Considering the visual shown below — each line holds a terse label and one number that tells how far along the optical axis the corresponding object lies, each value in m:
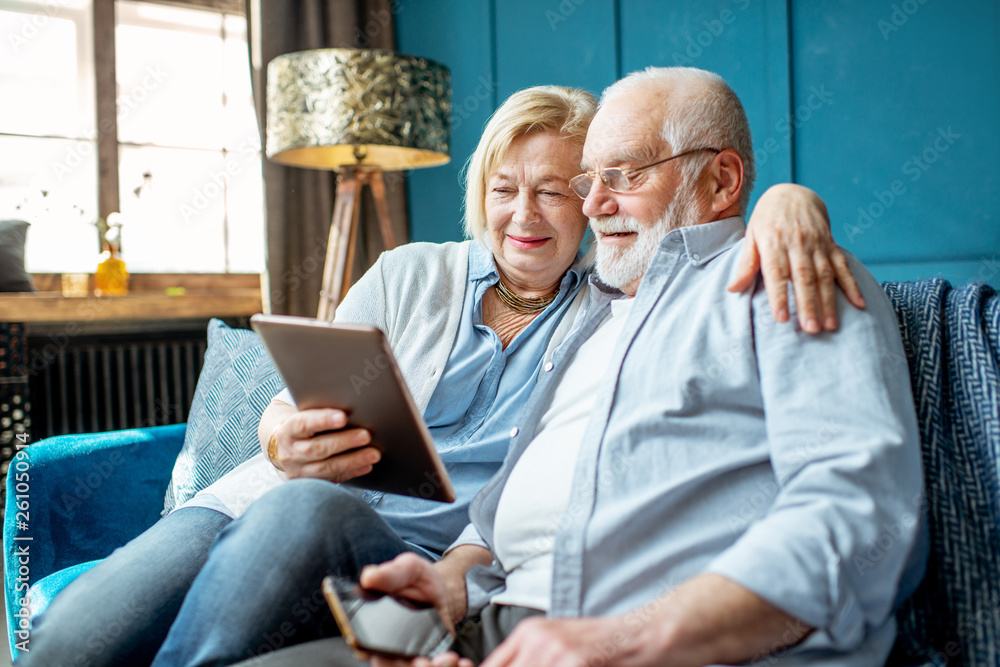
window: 3.08
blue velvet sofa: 0.84
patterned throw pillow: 1.56
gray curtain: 3.23
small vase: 2.88
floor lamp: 2.30
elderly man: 0.71
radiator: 2.88
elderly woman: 0.88
